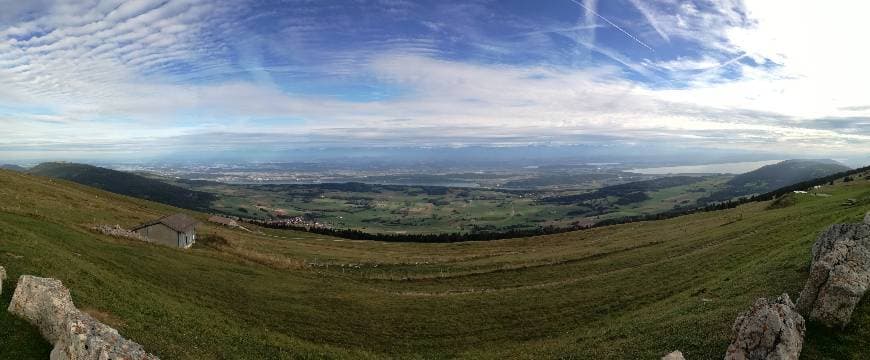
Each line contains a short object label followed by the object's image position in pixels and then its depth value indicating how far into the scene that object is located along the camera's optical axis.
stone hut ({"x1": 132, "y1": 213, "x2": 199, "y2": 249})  62.19
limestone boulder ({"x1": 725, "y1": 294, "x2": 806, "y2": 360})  16.05
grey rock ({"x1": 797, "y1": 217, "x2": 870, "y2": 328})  18.44
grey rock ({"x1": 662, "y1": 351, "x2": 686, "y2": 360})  17.95
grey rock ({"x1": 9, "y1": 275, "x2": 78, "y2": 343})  18.75
